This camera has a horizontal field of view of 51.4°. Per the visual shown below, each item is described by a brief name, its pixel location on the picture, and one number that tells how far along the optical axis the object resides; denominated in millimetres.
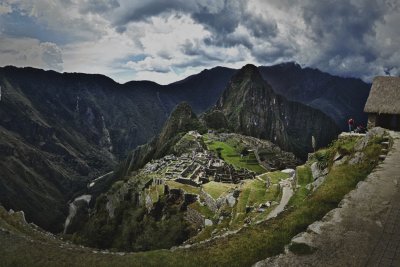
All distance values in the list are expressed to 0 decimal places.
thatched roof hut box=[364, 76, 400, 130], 42125
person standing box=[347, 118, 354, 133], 45491
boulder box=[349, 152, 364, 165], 29750
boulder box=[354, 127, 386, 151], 32438
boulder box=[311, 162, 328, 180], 36288
